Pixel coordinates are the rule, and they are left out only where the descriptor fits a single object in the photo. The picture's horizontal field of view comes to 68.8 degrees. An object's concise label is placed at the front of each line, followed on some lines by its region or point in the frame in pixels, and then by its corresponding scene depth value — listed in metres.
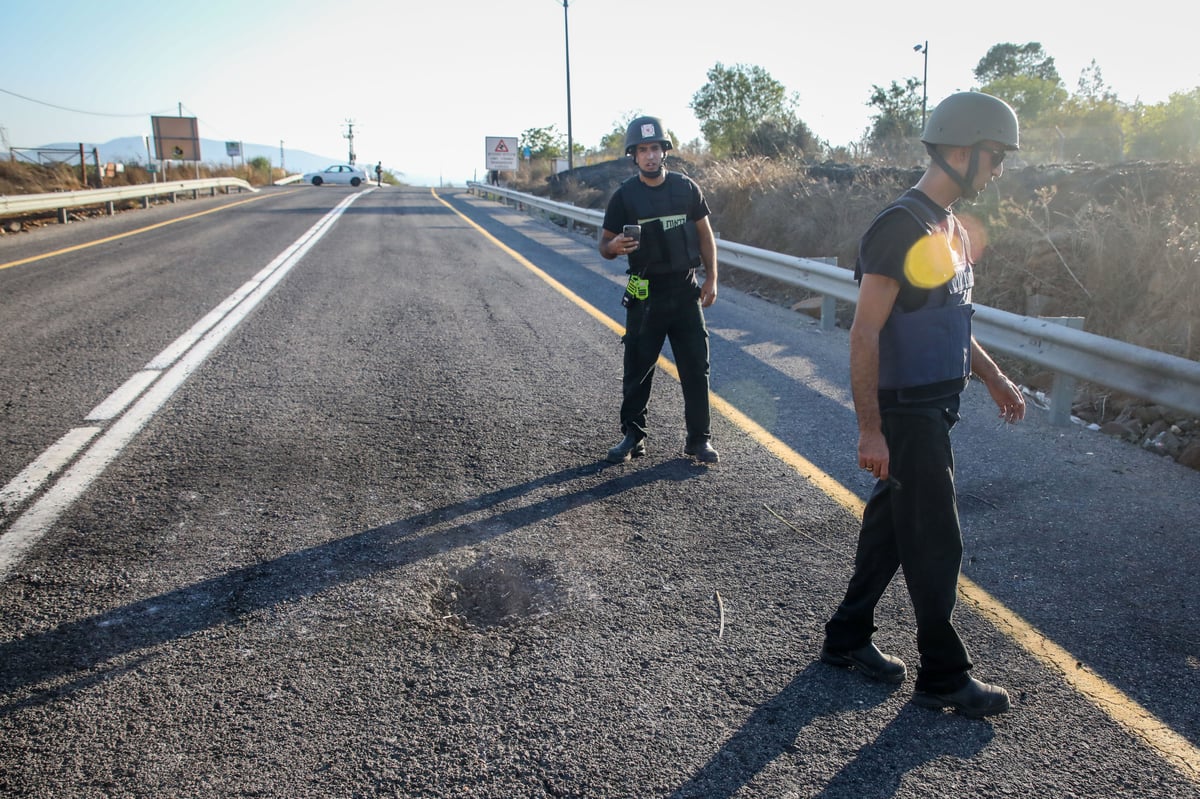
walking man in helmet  2.68
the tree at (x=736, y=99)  55.09
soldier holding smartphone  5.01
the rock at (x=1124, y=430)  5.80
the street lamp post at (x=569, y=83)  48.84
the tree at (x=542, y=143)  74.69
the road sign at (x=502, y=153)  50.66
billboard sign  59.66
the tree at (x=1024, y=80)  59.16
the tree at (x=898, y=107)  40.34
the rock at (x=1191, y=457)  5.08
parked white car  55.53
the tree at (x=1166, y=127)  19.94
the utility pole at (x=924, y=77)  53.94
